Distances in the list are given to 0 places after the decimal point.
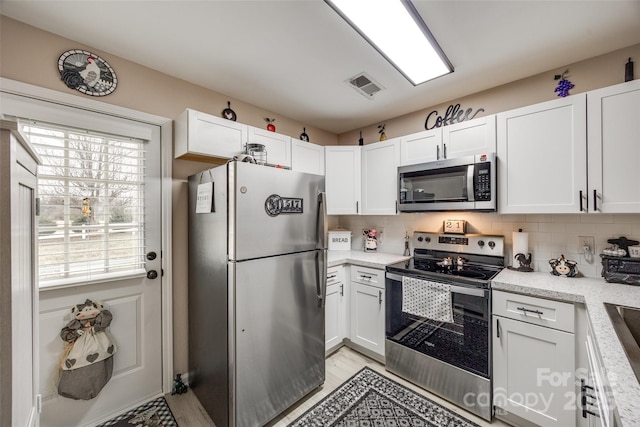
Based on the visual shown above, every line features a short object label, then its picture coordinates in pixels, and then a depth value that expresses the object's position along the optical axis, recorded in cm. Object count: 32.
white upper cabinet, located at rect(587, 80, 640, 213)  153
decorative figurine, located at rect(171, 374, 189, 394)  198
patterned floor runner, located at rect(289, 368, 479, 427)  172
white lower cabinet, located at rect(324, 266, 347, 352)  243
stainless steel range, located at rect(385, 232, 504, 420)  176
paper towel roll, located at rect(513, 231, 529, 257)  202
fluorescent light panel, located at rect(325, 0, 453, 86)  127
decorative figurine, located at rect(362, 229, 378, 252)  302
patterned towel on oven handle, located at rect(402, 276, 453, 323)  187
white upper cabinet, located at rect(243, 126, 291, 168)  224
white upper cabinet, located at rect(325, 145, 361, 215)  290
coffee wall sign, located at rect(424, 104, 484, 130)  236
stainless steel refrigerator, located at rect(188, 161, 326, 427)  156
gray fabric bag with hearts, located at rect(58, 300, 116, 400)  155
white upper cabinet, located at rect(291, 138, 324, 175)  260
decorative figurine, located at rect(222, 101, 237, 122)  232
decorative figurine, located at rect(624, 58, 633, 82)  168
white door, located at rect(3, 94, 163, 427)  155
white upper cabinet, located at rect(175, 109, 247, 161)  185
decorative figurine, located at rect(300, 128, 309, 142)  303
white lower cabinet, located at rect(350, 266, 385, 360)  233
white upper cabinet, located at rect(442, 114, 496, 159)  203
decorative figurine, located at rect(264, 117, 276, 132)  258
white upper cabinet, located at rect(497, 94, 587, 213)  170
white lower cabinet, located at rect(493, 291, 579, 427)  148
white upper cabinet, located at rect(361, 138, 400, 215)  261
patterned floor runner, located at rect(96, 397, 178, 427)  169
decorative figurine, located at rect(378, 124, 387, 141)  292
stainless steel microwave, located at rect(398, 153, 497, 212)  197
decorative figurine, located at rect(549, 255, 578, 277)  184
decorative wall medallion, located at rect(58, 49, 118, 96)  161
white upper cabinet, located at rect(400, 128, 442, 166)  231
